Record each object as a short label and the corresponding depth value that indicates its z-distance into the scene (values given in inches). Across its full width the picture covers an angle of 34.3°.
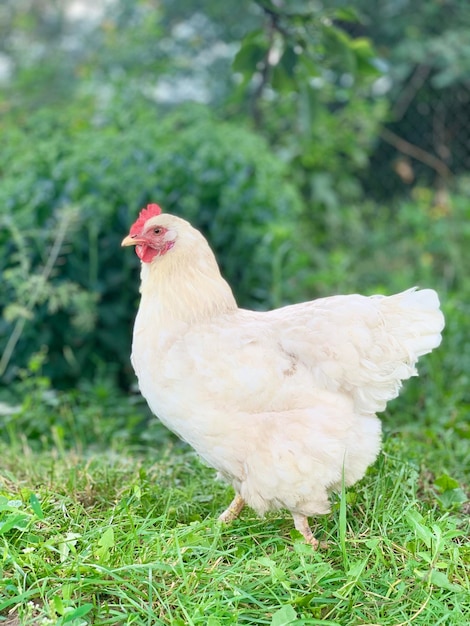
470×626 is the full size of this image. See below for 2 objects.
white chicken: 93.1
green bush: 168.1
